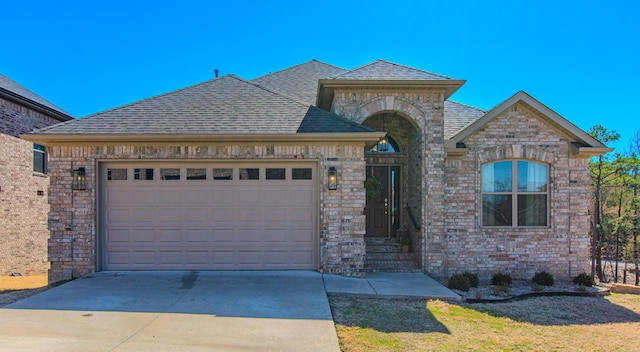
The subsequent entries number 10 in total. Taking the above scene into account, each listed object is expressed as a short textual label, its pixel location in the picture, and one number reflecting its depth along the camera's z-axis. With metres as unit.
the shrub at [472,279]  9.09
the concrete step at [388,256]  9.87
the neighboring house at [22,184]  11.84
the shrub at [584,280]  9.53
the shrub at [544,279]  9.38
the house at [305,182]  8.27
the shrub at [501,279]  9.34
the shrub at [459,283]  8.70
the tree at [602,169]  11.45
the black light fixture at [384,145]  11.08
